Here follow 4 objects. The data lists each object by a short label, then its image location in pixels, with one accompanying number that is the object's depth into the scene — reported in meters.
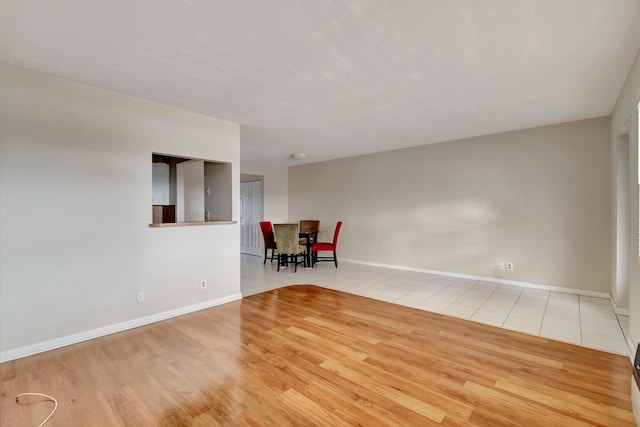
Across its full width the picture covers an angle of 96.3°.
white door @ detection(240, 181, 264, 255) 7.47
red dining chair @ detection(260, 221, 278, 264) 6.20
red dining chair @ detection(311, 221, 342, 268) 6.05
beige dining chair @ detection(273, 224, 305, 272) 5.55
